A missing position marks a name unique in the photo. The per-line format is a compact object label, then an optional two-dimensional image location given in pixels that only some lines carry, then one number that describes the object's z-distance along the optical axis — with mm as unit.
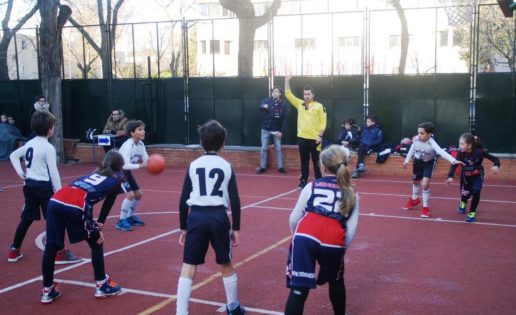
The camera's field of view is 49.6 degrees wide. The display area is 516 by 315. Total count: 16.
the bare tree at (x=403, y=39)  17000
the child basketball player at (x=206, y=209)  4547
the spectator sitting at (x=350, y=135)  15109
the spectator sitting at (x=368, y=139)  14535
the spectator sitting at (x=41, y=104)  16609
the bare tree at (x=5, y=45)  22938
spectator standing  14969
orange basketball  7223
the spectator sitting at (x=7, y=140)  19125
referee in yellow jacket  11805
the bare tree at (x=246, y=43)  19438
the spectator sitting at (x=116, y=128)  15682
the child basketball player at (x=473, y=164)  8992
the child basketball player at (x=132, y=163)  8016
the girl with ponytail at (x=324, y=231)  4141
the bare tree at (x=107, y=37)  18203
